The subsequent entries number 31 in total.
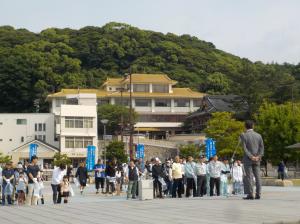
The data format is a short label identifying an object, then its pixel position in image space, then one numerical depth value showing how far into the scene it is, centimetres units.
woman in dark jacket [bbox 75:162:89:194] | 2267
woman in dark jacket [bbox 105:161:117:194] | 2209
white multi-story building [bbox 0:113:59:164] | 7275
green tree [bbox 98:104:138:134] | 7238
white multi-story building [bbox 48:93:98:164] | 6925
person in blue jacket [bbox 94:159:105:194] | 2338
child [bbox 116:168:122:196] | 2212
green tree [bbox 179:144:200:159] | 6062
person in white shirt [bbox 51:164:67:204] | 1709
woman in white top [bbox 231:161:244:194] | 2005
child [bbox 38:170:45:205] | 1686
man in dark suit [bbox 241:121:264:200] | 1236
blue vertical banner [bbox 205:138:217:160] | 3981
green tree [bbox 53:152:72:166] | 5463
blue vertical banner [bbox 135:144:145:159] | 4694
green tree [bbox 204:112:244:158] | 5125
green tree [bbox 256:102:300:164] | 4375
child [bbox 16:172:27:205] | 1761
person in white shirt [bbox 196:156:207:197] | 1897
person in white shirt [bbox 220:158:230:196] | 1909
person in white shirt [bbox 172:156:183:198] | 1872
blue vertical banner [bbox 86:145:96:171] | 4157
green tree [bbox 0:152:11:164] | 5598
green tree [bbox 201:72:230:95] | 9094
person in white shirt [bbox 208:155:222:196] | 1893
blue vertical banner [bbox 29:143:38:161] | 4603
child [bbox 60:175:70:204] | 1691
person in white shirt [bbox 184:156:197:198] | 1898
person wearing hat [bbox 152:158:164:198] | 1914
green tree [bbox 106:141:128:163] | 5409
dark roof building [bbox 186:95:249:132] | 6369
